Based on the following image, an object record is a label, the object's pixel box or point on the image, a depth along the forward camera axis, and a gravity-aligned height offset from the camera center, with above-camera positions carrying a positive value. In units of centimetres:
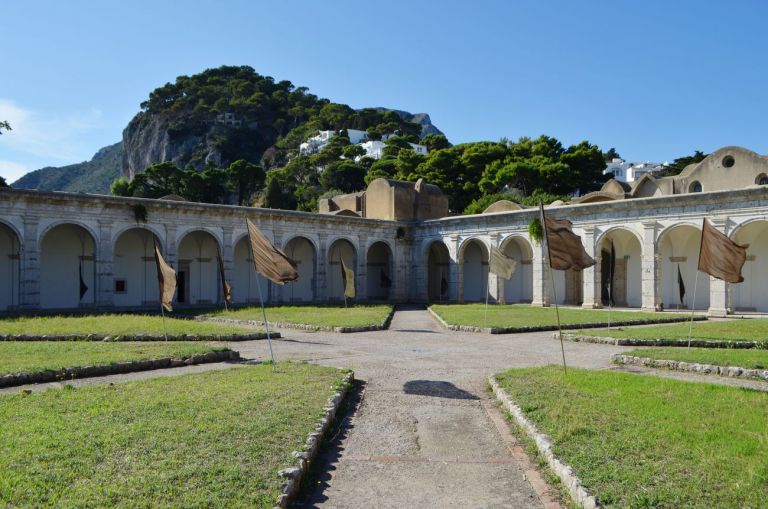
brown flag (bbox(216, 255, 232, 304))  1529 -55
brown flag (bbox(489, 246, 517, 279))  2186 +24
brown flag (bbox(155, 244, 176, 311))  1494 -29
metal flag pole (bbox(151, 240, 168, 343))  1494 -157
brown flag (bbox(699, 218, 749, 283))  1379 +30
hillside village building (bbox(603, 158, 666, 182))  10600 +1926
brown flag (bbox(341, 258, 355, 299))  2622 -54
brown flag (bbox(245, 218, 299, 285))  1202 +26
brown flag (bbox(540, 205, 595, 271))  1114 +43
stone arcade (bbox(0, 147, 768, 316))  2611 +146
